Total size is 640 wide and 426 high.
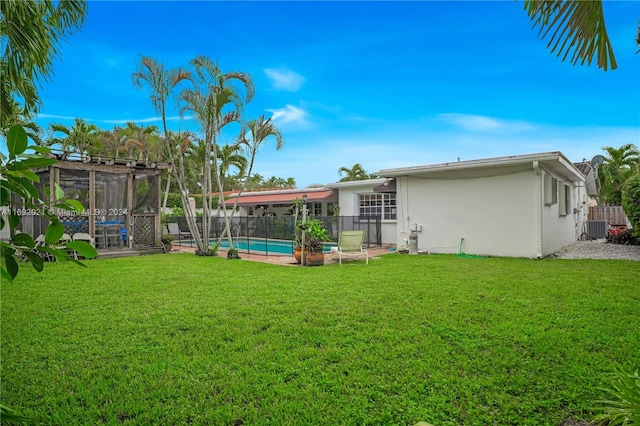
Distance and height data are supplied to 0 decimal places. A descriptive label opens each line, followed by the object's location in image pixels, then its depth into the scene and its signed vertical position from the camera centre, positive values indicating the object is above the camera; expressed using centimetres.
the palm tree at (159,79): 1278 +489
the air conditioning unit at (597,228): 2142 -87
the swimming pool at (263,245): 1672 -141
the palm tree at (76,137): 2127 +482
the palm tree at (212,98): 1271 +425
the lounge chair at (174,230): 2016 -65
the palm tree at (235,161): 1834 +301
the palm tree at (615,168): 2806 +354
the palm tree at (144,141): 2172 +464
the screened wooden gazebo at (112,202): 1352 +68
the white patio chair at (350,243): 1132 -84
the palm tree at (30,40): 351 +181
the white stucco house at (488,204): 1184 +37
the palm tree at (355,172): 4006 +485
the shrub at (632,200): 1242 +45
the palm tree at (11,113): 440 +136
